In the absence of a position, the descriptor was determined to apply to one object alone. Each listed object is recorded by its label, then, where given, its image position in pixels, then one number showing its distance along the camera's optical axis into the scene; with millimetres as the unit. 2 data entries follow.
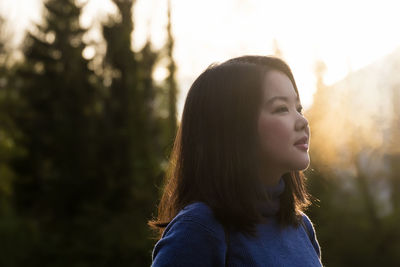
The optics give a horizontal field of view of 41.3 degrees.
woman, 1633
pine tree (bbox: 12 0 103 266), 20266
